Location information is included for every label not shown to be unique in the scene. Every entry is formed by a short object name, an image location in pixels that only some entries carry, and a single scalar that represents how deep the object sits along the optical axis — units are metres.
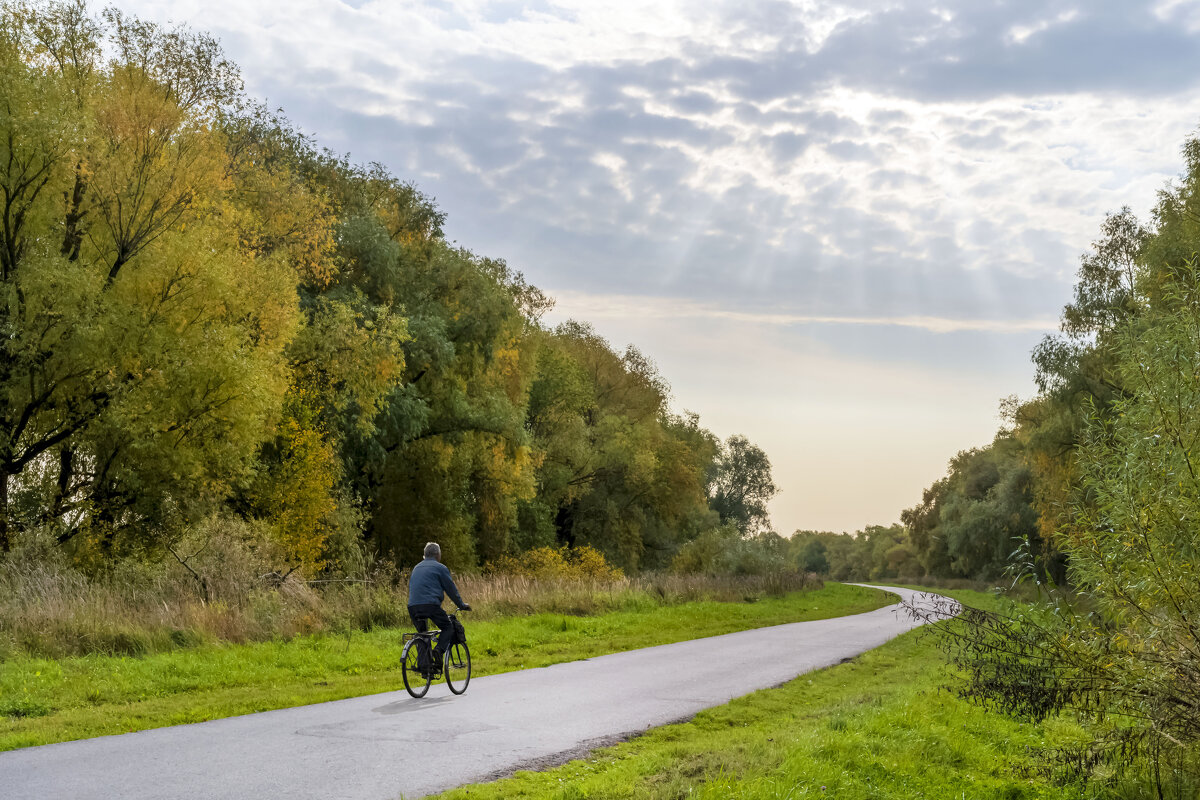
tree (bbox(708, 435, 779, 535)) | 85.31
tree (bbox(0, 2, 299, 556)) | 19.88
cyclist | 12.04
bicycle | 11.57
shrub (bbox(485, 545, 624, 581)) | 39.03
